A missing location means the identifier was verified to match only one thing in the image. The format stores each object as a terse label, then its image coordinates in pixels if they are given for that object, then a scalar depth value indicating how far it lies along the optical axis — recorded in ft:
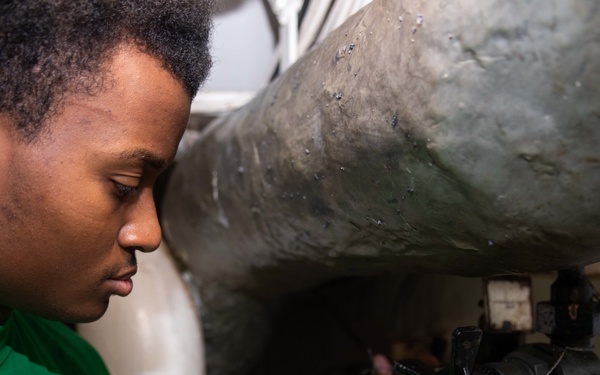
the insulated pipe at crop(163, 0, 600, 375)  1.40
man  1.67
